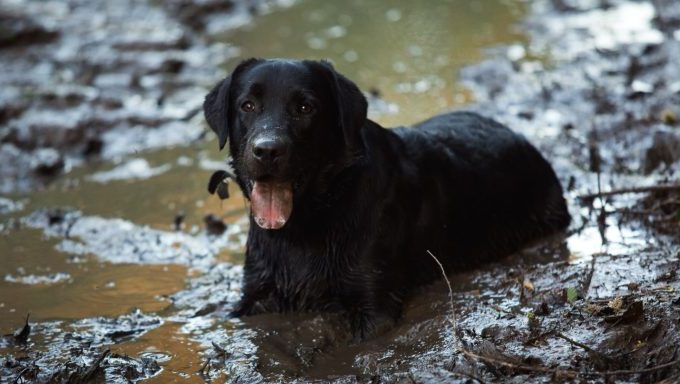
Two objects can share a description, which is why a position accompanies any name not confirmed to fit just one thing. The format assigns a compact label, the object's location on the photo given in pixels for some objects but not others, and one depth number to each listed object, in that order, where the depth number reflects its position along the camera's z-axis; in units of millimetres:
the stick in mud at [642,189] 13617
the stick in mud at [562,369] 8445
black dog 11039
